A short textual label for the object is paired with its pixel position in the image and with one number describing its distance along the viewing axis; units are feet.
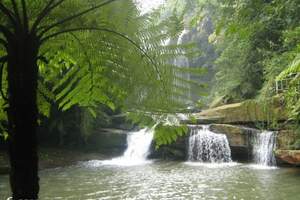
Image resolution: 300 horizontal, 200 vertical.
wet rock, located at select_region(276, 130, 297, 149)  33.24
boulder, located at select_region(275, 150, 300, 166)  30.96
